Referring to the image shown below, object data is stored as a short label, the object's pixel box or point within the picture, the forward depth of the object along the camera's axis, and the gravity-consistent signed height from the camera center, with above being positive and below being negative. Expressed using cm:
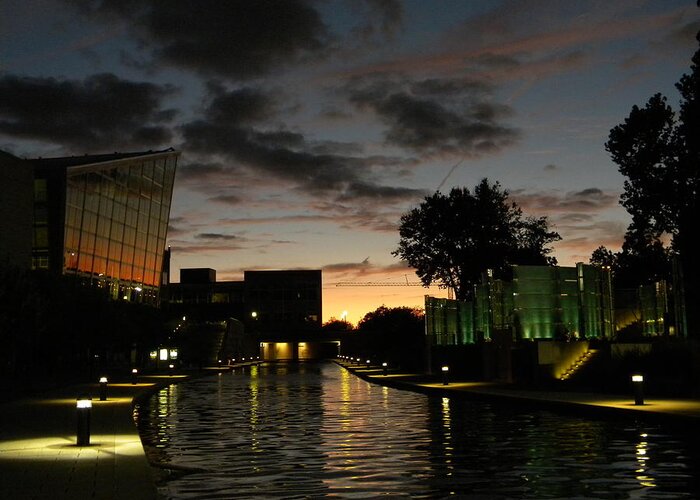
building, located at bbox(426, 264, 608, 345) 4672 +303
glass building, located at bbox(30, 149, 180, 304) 8319 +1432
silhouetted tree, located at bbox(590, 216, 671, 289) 6556 +820
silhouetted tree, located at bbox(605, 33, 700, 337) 6119 +1253
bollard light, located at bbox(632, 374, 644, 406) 2577 -52
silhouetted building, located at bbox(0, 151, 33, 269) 6738 +1141
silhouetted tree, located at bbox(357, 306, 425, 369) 7694 +334
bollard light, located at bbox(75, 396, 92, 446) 1698 -77
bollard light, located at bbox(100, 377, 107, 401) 3212 -38
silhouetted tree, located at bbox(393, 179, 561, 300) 8906 +1165
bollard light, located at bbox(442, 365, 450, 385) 4178 -21
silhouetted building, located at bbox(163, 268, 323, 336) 19050 +1479
